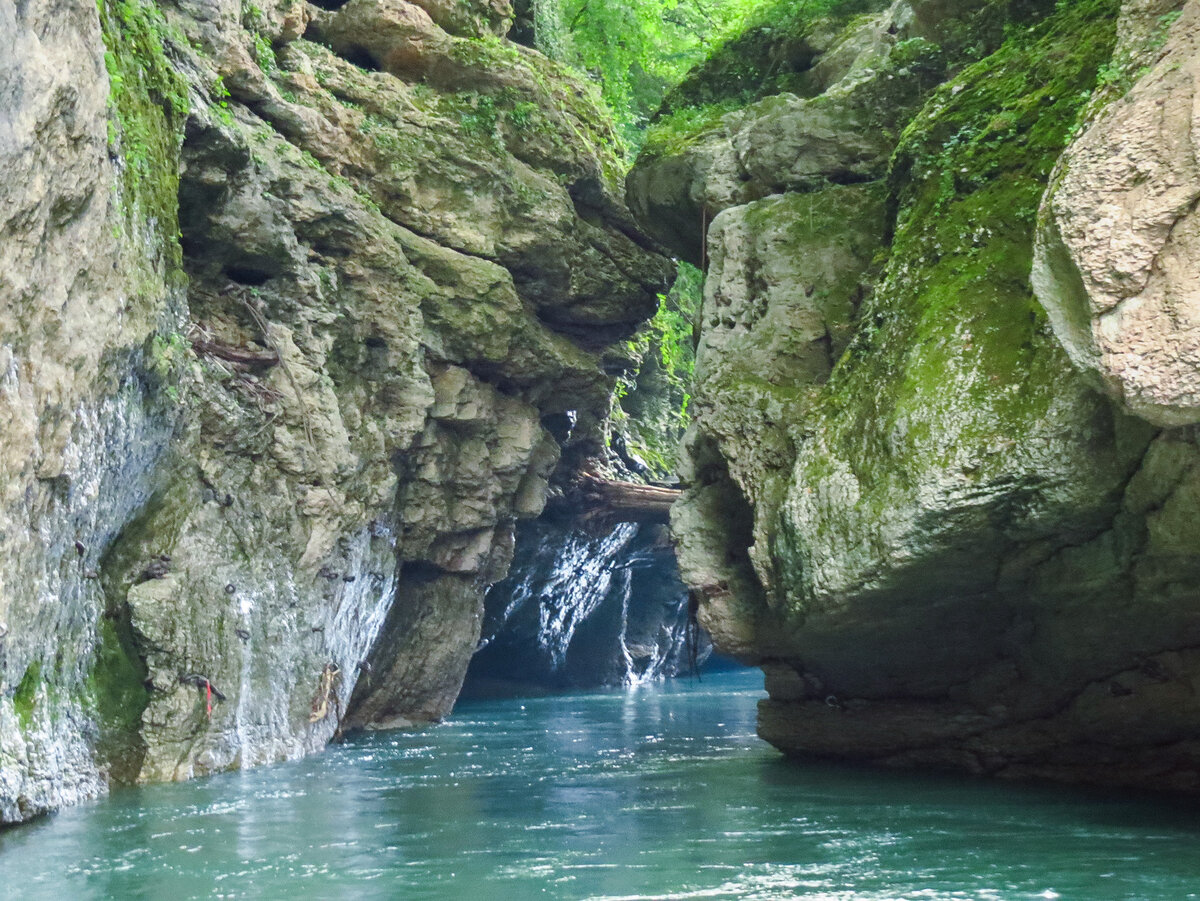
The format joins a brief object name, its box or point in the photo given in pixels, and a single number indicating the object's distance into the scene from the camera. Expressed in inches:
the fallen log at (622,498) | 888.3
